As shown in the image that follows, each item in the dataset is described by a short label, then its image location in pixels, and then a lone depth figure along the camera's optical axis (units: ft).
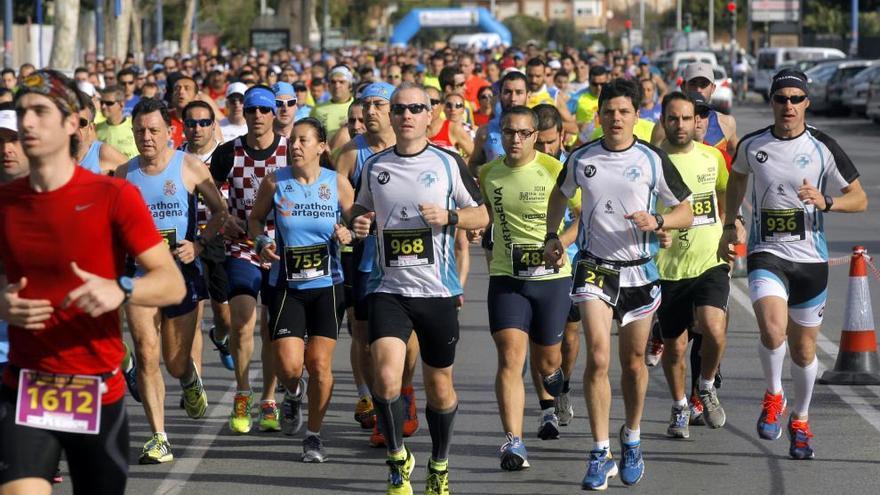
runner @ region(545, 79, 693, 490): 54.34
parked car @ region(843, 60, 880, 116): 280.31
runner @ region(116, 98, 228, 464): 61.36
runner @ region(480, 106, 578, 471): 57.82
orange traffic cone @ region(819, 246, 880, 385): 71.87
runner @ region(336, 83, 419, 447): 62.64
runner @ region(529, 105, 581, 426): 64.90
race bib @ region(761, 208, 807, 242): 59.00
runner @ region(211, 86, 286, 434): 64.59
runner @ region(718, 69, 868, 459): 58.70
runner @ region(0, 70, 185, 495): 35.32
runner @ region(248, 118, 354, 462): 60.23
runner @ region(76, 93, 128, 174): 66.18
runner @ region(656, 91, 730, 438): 62.49
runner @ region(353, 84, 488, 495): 52.65
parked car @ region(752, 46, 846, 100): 396.45
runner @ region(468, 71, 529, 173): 80.33
